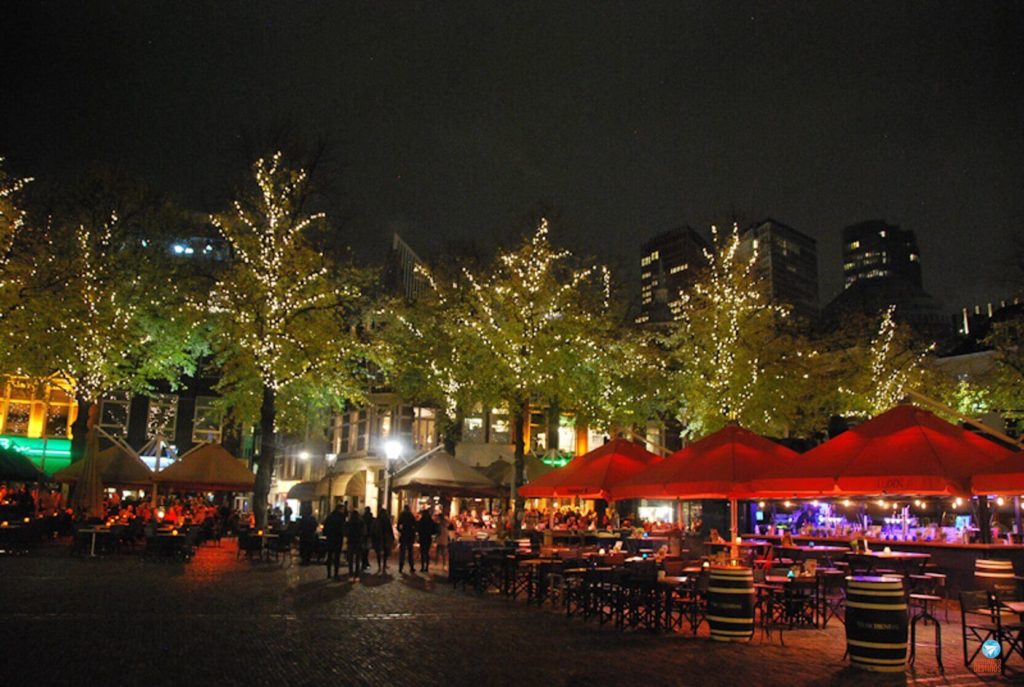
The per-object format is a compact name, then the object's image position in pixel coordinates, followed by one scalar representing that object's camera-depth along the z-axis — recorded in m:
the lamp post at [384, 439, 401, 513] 28.85
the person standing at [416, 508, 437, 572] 22.61
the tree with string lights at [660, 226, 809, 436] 30.48
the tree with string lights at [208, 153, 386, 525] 27.42
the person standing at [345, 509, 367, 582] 20.63
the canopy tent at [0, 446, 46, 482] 23.72
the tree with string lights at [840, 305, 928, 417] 36.88
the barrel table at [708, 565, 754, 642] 11.97
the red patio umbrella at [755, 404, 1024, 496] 11.17
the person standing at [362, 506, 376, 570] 21.44
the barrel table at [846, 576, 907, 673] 10.03
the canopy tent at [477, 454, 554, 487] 30.43
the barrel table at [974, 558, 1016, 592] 14.81
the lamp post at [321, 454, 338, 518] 41.88
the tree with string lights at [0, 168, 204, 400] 24.16
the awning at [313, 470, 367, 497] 37.12
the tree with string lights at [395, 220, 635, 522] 26.22
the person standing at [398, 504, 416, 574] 22.17
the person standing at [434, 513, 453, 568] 25.69
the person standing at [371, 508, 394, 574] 22.31
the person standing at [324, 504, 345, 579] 20.27
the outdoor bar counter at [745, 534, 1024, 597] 16.06
